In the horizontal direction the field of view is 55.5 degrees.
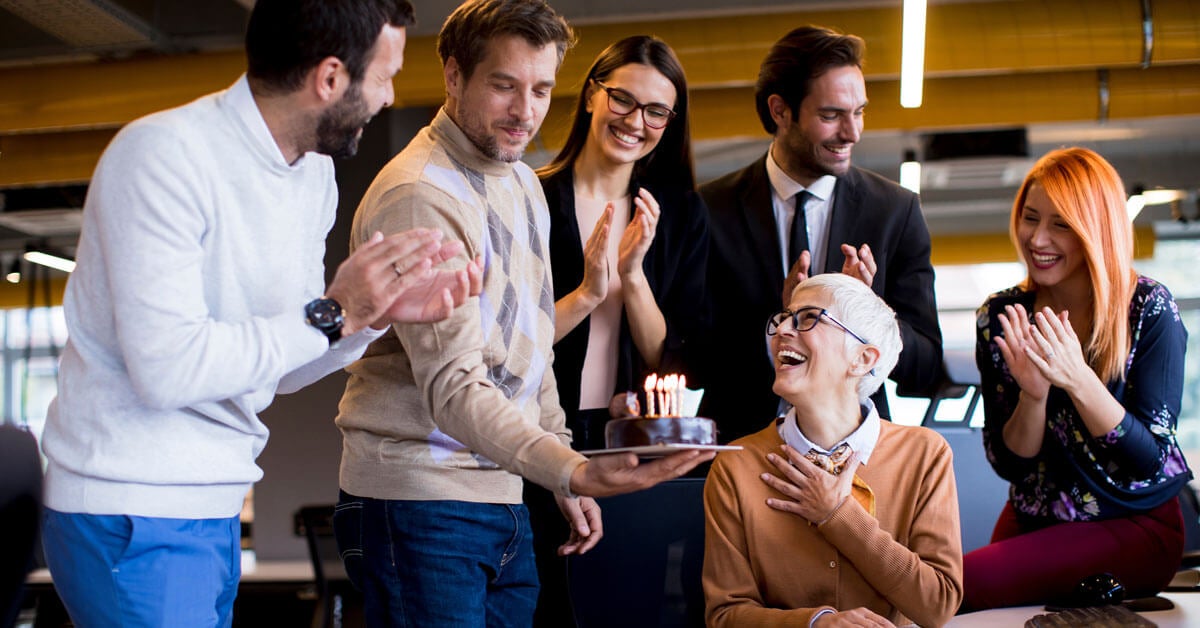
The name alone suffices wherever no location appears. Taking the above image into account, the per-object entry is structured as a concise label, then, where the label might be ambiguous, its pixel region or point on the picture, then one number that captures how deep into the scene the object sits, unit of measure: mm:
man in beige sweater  1786
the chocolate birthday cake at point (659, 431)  1653
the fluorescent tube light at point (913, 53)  4387
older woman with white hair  2100
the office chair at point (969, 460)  4012
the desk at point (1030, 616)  1974
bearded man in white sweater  1430
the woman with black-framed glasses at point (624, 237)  2566
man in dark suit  2902
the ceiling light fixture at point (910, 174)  8280
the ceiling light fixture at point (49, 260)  11969
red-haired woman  2562
